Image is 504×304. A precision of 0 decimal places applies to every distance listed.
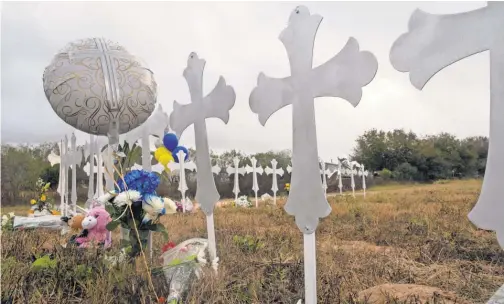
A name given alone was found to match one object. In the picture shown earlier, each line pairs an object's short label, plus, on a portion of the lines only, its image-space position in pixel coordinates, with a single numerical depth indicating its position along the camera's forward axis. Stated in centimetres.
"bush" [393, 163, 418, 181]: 2077
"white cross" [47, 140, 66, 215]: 832
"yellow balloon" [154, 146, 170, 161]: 372
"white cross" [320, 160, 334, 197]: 1274
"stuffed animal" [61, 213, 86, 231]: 429
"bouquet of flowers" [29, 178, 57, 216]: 818
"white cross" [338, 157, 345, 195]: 1406
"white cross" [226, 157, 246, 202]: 1191
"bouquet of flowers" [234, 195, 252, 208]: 1130
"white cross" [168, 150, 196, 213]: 855
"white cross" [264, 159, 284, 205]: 1216
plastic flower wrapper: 276
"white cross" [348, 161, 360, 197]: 1515
